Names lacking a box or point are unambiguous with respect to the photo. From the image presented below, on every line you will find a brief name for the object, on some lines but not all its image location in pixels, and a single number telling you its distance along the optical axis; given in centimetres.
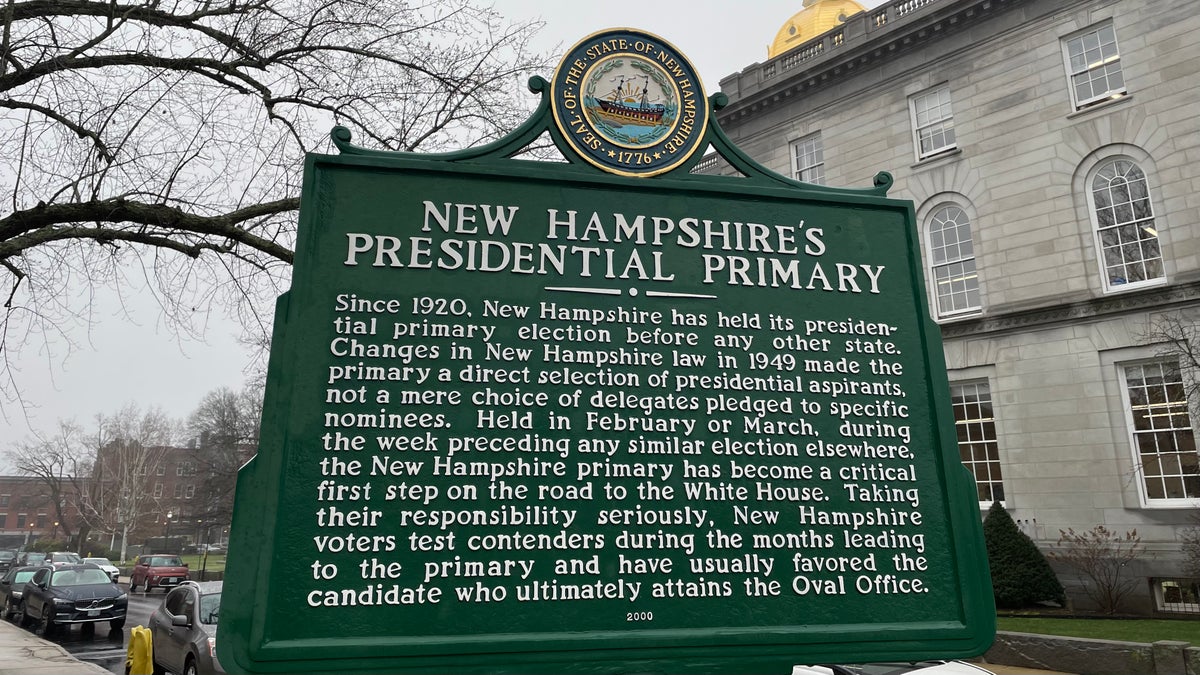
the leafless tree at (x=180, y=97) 757
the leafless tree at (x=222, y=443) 4803
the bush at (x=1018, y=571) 1463
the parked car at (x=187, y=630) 916
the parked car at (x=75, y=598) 1723
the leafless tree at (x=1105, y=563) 1461
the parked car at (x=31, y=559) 3058
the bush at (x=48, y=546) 6356
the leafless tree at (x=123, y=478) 5759
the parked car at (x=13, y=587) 2125
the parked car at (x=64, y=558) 3355
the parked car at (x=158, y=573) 3200
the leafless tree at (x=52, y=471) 6362
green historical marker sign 257
